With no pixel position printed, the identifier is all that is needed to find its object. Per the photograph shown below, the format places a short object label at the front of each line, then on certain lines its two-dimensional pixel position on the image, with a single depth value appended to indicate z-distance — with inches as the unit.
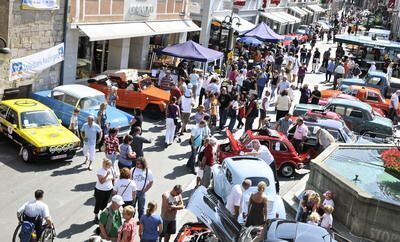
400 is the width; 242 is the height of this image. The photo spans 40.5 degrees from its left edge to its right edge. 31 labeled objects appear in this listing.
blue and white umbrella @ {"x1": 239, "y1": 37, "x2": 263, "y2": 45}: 1279.9
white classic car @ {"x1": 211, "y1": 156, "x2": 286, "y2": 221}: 434.0
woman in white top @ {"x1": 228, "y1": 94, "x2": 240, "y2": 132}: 724.7
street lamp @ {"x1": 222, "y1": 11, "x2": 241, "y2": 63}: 1220.4
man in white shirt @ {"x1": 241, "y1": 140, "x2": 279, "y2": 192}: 529.0
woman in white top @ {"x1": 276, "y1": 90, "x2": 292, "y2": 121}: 766.5
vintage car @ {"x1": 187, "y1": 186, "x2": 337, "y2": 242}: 318.6
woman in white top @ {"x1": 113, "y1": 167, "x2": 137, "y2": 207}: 395.2
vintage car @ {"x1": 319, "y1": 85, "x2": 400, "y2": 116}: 893.8
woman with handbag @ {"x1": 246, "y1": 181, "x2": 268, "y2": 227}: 394.3
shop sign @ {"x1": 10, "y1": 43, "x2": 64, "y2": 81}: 673.6
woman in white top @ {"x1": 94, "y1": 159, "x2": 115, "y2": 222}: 411.8
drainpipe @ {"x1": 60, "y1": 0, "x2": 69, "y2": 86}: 777.6
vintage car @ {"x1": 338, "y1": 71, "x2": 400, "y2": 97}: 1007.9
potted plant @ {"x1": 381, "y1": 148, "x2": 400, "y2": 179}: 471.2
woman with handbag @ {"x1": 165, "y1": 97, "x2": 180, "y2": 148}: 641.6
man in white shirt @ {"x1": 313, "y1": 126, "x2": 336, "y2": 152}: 619.5
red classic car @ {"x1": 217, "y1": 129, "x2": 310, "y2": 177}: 582.1
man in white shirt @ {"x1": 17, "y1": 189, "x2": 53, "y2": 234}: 349.4
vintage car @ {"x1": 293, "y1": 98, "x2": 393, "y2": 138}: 764.0
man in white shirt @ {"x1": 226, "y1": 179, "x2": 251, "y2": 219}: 414.3
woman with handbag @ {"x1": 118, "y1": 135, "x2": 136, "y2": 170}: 473.4
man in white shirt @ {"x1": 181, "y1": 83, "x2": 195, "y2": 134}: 687.7
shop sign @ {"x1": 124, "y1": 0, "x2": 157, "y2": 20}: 969.3
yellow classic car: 541.6
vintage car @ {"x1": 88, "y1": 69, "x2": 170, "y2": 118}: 764.0
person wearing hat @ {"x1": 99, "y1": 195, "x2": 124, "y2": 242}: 343.3
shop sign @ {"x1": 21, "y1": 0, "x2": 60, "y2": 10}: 692.7
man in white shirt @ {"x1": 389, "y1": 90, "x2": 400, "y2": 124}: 890.1
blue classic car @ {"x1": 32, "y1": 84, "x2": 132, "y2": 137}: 641.3
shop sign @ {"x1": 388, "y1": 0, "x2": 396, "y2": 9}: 2682.1
